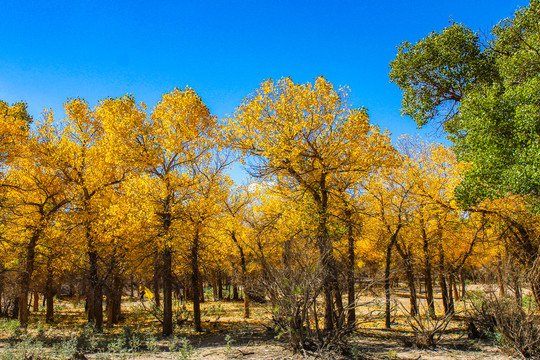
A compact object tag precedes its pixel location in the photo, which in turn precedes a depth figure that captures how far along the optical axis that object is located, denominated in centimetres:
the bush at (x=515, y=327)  705
